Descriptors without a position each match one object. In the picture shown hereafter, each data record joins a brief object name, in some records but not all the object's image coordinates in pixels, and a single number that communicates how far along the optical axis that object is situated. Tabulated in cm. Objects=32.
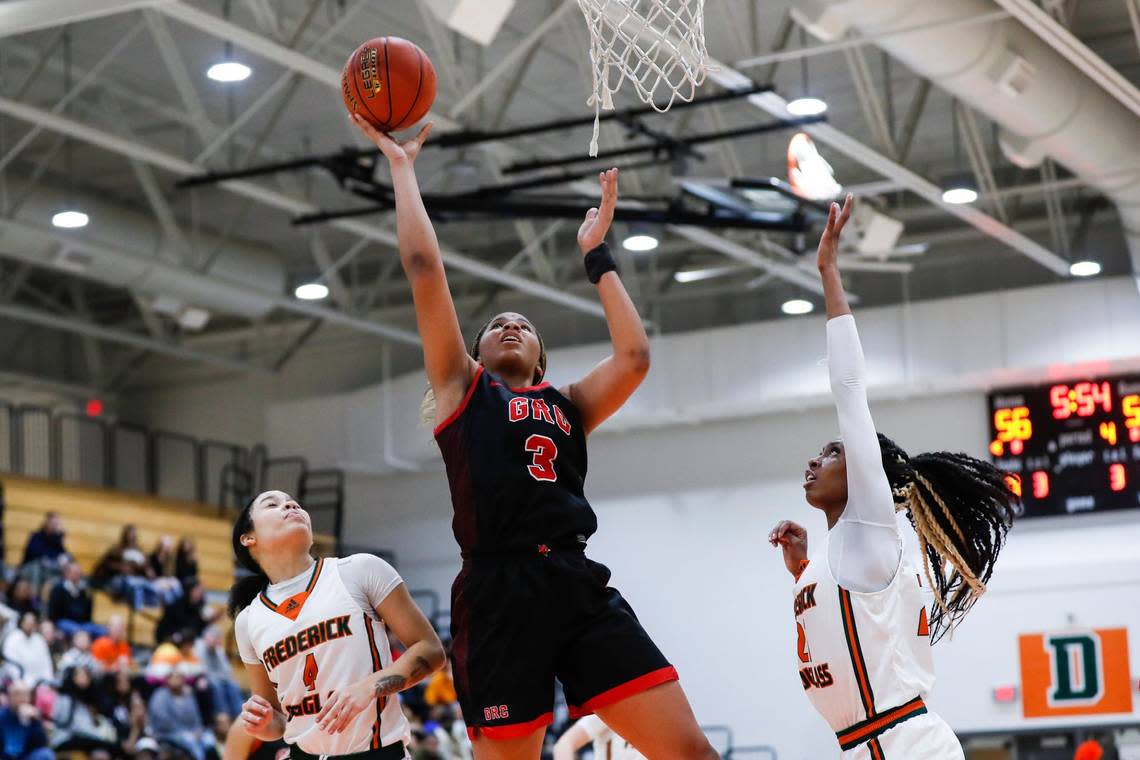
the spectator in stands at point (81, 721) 1400
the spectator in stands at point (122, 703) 1466
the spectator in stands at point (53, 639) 1507
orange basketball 489
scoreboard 1747
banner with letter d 1788
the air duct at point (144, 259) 1680
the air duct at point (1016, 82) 1145
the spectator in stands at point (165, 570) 1809
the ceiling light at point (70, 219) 1652
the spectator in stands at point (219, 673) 1611
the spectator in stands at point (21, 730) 1303
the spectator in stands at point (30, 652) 1427
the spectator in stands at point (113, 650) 1570
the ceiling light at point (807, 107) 1341
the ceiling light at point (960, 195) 1546
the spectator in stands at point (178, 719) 1501
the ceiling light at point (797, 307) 1933
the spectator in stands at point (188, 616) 1750
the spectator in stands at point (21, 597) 1581
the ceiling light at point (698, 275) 1575
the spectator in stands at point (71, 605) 1633
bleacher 1873
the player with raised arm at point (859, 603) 445
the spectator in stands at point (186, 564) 1864
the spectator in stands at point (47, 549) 1695
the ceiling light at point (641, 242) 1616
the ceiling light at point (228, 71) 1355
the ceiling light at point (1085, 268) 1784
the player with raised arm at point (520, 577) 446
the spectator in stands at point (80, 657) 1488
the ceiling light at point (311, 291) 1891
